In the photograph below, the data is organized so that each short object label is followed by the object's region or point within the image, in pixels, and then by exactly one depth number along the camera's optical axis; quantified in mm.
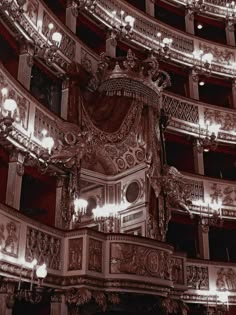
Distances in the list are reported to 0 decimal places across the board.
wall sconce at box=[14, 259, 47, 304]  8281
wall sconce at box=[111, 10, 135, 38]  15940
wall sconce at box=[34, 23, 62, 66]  11912
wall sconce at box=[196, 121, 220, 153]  16875
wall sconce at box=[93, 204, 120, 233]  12320
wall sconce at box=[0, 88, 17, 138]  6422
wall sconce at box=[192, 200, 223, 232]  15531
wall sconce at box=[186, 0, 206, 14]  19562
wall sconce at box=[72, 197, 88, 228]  11453
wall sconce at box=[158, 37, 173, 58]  14506
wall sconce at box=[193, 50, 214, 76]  18078
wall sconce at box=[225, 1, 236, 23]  20212
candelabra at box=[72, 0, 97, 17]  14661
